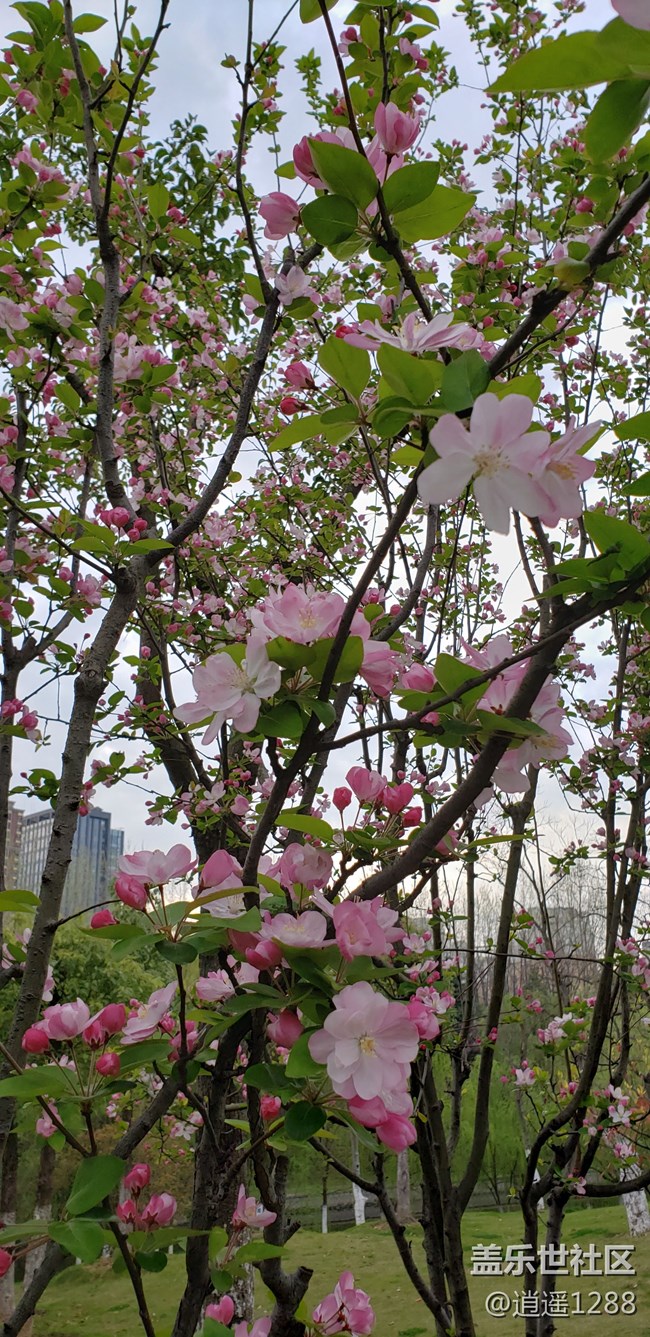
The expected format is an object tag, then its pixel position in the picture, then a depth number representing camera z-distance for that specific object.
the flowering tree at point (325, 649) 0.66
